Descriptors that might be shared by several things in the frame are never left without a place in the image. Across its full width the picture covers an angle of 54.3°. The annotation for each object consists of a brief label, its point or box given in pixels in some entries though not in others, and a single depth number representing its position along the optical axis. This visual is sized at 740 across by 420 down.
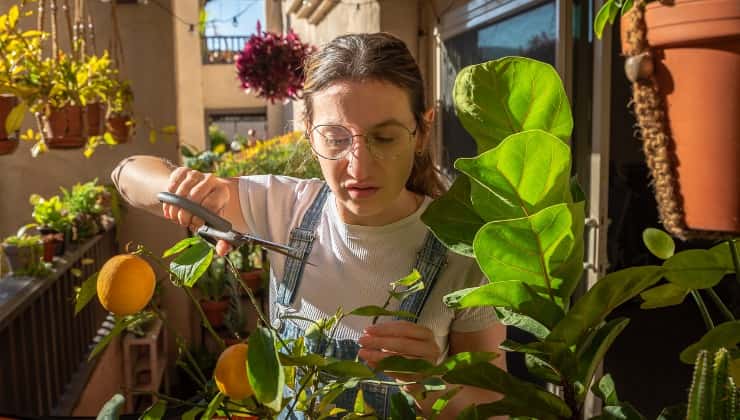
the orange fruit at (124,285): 0.44
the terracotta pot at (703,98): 0.40
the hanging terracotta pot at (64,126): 2.47
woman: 0.74
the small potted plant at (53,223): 2.84
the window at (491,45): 2.46
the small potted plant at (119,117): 3.19
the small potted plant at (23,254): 2.49
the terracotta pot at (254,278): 4.01
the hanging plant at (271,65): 3.74
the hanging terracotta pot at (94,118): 2.70
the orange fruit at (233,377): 0.40
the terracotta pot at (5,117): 1.78
